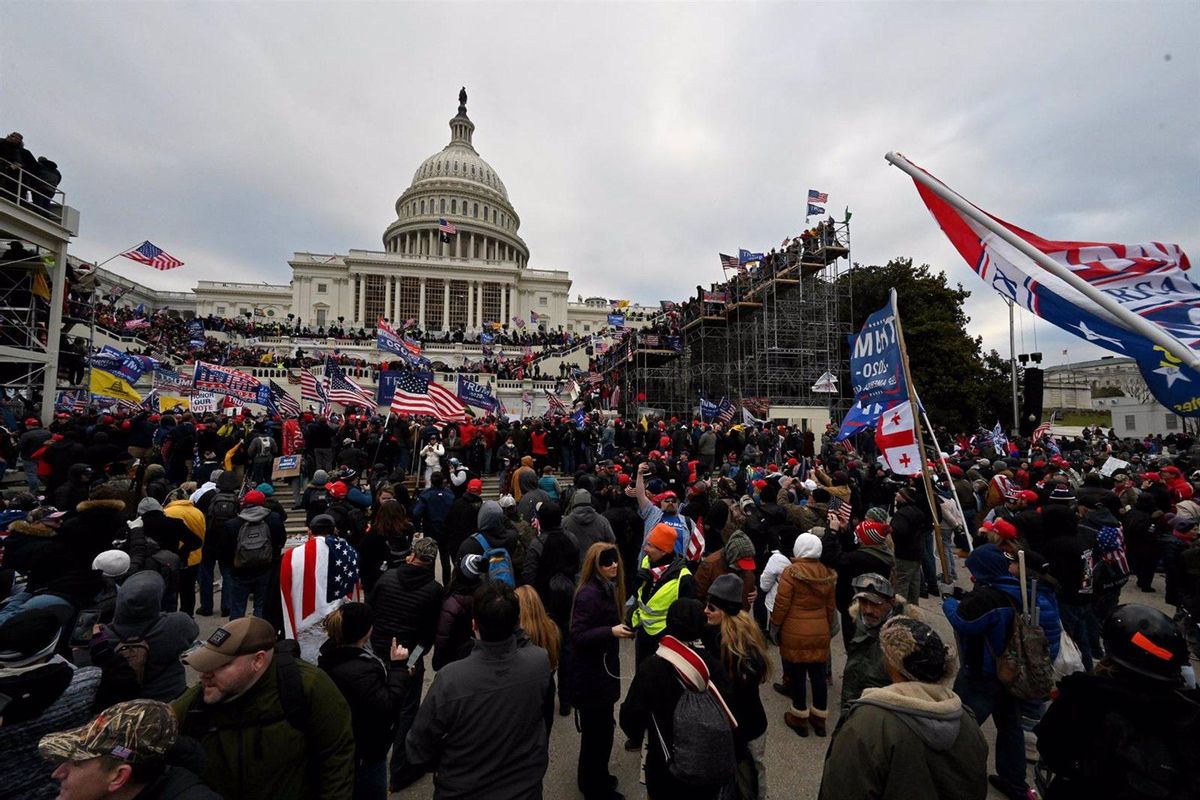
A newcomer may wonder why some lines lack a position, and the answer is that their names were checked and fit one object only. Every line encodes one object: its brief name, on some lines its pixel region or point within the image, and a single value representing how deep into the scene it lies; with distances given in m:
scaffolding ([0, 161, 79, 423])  12.02
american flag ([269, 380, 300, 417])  14.18
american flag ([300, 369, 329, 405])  13.84
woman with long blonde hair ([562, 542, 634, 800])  3.31
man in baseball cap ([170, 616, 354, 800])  1.91
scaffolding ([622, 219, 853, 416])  26.19
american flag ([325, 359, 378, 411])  12.16
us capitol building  61.75
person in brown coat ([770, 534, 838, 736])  3.97
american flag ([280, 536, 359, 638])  3.38
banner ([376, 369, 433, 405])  11.41
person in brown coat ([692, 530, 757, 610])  4.34
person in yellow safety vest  3.49
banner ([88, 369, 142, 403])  13.97
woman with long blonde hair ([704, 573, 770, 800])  2.66
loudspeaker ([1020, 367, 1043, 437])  15.55
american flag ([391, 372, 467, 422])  10.87
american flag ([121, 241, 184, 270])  20.56
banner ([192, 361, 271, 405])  15.20
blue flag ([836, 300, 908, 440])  6.06
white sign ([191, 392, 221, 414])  14.98
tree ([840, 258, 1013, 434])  27.08
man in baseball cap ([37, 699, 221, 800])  1.38
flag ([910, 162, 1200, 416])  3.04
